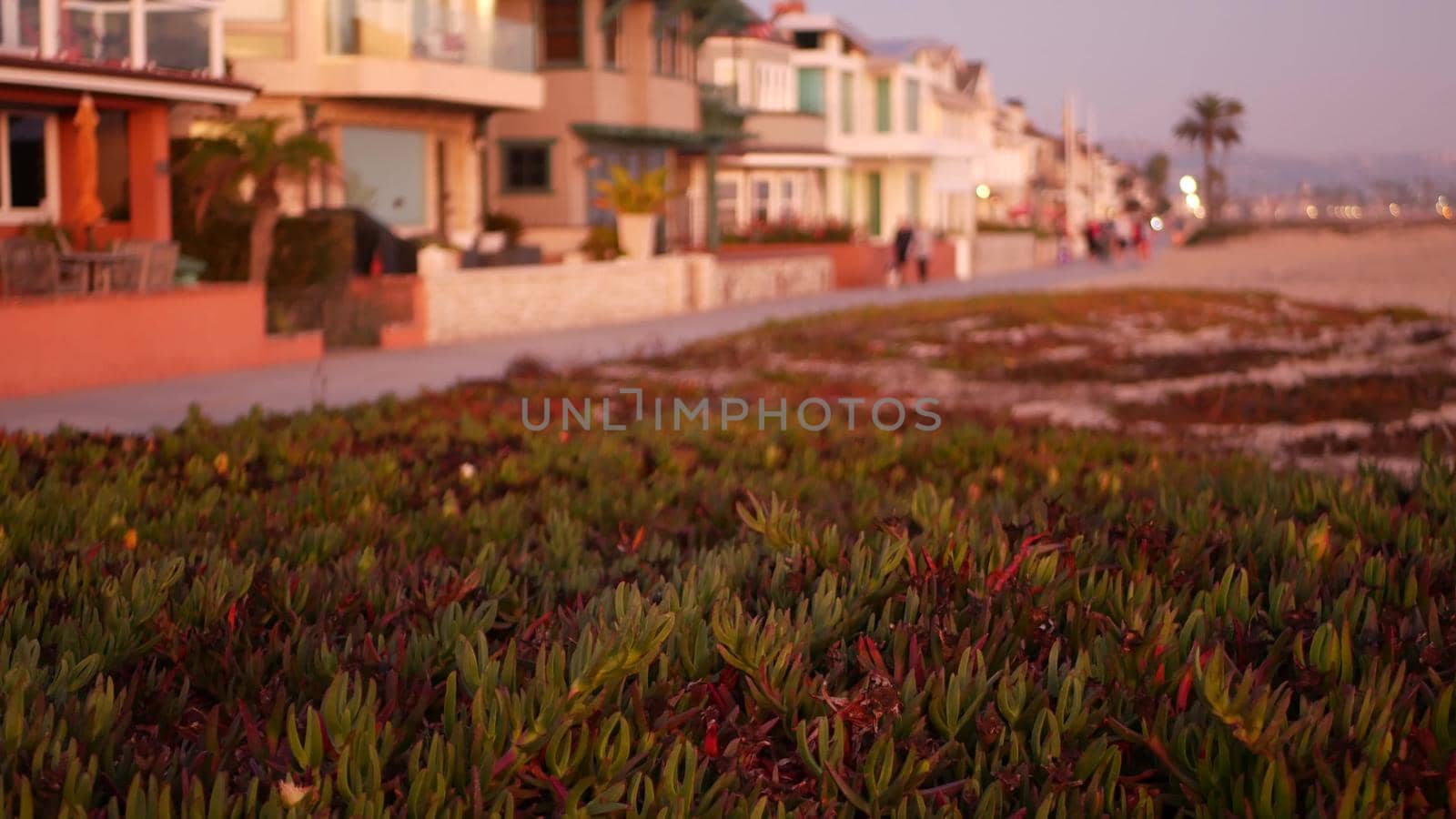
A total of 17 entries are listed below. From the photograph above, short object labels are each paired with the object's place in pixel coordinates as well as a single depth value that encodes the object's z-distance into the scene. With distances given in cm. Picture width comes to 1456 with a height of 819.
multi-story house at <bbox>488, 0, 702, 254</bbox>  3709
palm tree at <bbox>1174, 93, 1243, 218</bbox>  15538
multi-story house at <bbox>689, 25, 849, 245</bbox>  5256
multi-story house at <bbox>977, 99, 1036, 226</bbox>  9338
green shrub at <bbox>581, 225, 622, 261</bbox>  3375
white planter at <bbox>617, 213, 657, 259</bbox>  3406
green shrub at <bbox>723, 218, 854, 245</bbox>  4756
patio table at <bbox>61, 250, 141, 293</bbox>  1927
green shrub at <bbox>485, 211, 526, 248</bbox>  3462
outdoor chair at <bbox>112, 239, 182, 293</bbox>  1964
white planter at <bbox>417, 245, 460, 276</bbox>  2889
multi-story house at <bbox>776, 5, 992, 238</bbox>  6156
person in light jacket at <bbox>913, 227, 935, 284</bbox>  4850
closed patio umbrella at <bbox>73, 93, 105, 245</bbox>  2064
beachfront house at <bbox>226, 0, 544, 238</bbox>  2912
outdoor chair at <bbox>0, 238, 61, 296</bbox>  1839
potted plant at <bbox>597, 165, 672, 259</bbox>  3406
